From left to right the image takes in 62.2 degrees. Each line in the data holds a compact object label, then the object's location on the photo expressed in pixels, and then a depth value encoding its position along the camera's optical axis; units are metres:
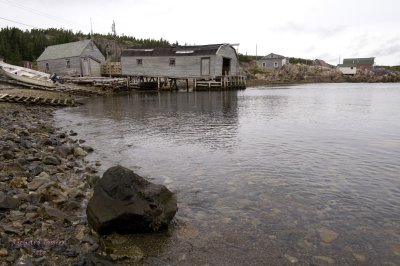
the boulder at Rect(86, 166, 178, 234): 5.93
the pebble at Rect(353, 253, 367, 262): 5.42
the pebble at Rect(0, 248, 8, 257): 4.67
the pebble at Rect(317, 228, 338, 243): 6.06
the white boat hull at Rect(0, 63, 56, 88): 38.19
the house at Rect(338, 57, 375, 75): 111.23
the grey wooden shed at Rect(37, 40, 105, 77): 57.31
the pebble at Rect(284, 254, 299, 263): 5.38
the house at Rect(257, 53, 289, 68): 98.19
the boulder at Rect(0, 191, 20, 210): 6.09
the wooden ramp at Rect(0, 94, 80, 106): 25.58
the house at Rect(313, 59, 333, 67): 118.49
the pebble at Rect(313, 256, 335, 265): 5.39
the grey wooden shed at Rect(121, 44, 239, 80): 49.16
